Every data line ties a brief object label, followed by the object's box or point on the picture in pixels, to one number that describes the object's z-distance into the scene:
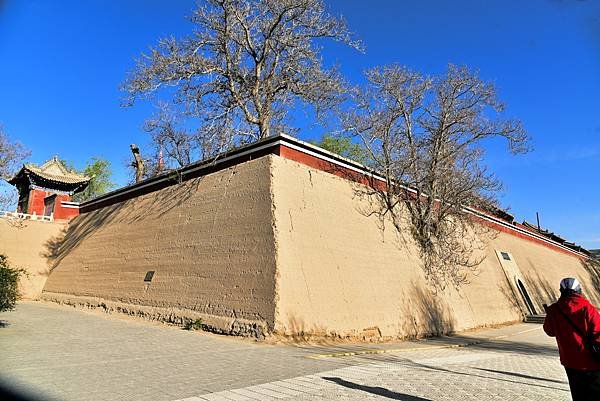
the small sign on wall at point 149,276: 13.03
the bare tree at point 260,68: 18.75
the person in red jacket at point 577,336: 3.58
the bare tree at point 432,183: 14.99
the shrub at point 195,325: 10.06
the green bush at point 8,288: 7.60
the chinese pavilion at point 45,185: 24.09
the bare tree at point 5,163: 25.60
